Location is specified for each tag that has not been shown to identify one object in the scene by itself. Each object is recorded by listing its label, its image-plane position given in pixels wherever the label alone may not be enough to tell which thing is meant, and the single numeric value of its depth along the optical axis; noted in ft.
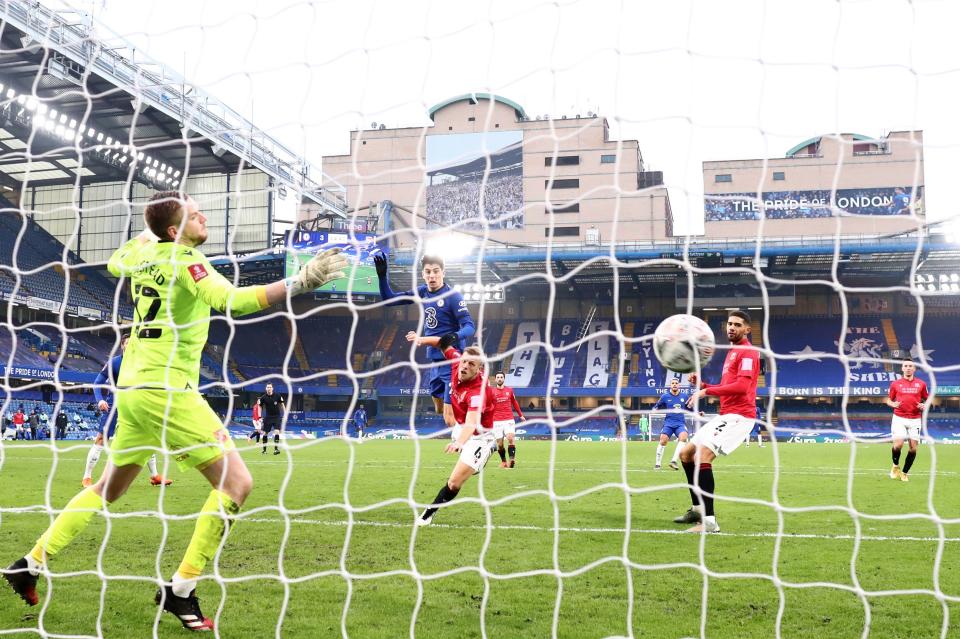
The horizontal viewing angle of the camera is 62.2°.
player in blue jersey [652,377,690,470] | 43.19
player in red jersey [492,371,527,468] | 41.96
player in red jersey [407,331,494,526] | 21.36
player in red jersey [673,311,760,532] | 21.30
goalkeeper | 12.43
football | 15.17
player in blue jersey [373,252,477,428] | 22.45
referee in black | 50.90
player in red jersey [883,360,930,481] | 38.17
